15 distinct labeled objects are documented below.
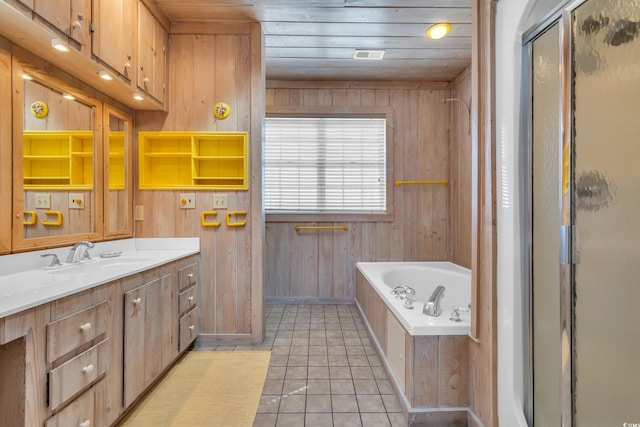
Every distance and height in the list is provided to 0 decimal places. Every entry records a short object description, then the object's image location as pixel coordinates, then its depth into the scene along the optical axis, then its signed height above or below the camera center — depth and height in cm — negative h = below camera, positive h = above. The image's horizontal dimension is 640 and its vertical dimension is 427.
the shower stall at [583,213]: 82 +0
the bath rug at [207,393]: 162 -108
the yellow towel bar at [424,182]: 348 +35
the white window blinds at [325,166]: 354 +55
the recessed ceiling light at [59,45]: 145 +82
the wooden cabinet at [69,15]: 134 +93
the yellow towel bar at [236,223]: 251 -7
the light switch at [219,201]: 251 +11
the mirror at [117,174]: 217 +30
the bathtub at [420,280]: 206 -60
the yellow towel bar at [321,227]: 348 -15
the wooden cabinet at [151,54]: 210 +117
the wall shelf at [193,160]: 249 +46
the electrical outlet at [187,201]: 249 +11
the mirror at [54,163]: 153 +30
